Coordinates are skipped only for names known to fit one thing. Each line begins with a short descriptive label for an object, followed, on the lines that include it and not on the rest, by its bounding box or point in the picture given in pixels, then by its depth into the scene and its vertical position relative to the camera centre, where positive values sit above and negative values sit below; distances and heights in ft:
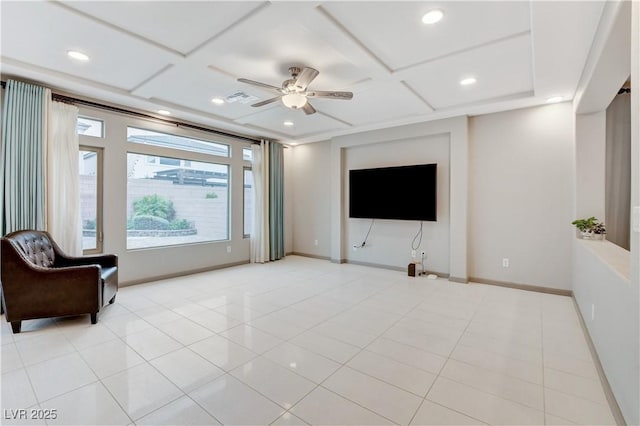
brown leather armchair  9.54 -2.50
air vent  12.63 +4.88
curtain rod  12.67 +4.80
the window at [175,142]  15.46 +3.86
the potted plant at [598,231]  11.34 -0.76
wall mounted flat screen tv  16.66 +1.07
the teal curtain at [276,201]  21.80 +0.68
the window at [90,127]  13.70 +3.84
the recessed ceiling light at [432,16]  7.47 +4.93
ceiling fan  9.88 +4.20
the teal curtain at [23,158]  11.18 +1.99
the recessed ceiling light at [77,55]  9.68 +5.07
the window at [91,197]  13.80 +0.58
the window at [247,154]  20.88 +3.90
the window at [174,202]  15.66 +0.46
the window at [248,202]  21.09 +0.58
